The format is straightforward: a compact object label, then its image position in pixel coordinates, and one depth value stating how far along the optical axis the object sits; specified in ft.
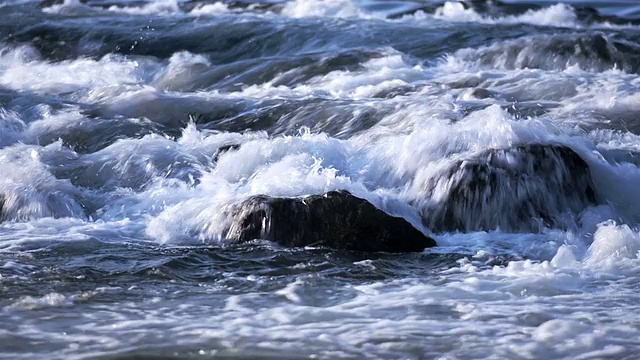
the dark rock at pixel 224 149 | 56.18
